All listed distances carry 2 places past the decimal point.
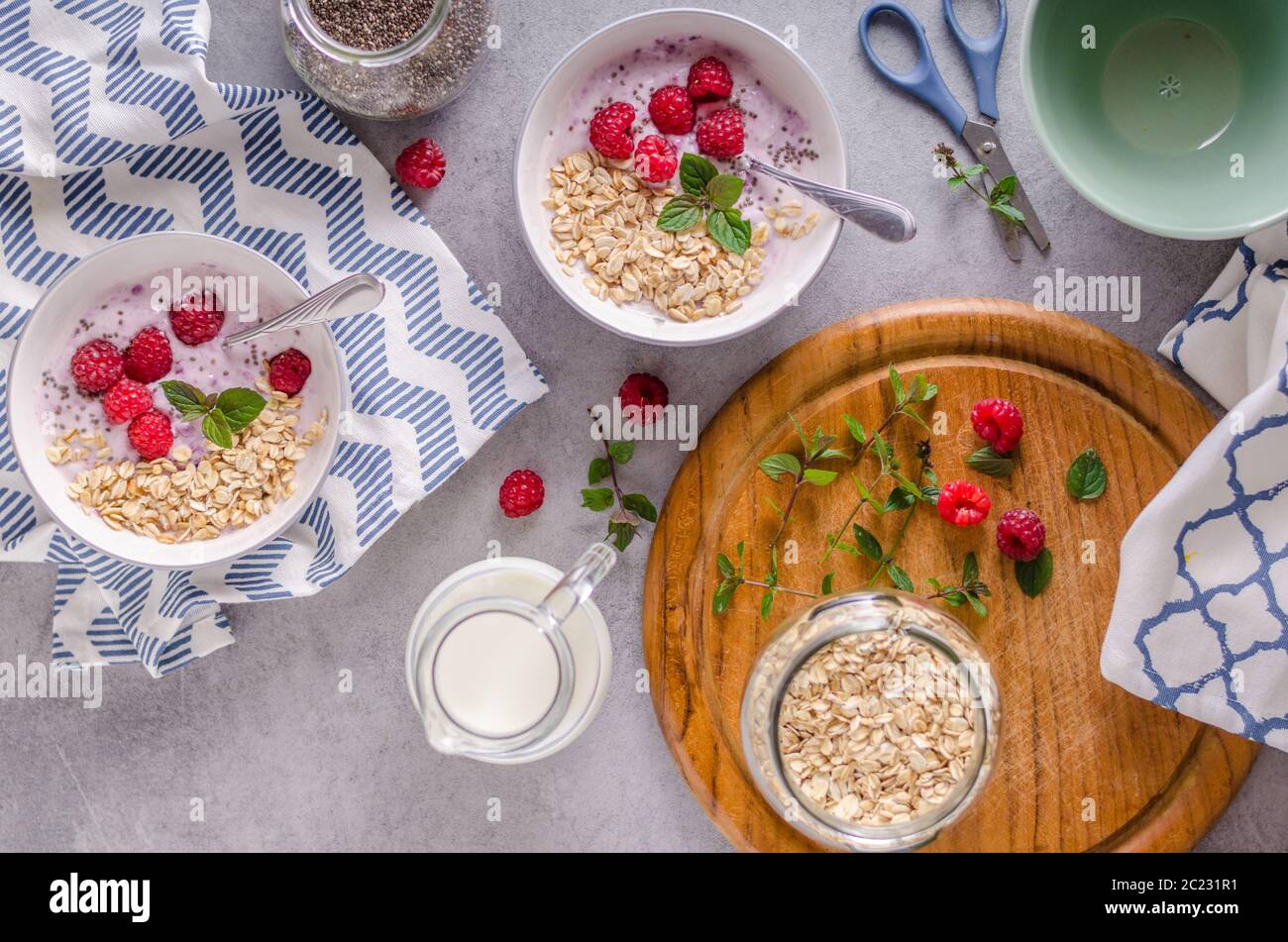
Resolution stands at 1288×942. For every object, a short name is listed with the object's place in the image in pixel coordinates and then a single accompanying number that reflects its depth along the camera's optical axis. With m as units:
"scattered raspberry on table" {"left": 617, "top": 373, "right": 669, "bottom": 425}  1.09
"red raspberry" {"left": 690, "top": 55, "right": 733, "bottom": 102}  1.06
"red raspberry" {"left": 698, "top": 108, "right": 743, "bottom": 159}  1.05
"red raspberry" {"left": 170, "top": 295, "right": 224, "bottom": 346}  1.04
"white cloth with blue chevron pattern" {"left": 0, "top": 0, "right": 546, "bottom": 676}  1.07
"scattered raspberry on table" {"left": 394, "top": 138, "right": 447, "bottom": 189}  1.08
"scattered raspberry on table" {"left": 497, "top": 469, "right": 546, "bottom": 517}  1.09
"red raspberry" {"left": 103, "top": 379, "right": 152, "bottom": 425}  1.03
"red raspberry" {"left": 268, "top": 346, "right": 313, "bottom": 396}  1.04
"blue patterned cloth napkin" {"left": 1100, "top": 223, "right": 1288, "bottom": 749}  1.01
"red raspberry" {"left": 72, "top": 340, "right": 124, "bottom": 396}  1.02
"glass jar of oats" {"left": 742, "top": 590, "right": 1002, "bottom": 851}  0.97
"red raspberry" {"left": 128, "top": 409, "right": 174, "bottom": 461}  1.03
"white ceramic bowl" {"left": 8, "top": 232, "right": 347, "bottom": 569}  1.01
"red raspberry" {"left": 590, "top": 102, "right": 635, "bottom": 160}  1.04
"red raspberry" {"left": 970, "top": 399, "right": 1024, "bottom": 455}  1.04
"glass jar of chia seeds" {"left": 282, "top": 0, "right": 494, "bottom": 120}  1.01
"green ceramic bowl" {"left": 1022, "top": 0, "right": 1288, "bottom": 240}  1.02
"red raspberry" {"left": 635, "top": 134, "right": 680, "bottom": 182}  1.03
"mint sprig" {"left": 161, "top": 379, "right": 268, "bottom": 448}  1.02
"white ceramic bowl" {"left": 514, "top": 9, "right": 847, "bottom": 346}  1.03
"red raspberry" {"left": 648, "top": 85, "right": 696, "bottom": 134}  1.05
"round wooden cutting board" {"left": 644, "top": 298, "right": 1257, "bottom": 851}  1.07
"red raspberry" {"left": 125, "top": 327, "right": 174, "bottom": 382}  1.03
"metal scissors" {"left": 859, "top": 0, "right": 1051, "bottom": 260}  1.09
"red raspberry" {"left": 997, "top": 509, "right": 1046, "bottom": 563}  1.04
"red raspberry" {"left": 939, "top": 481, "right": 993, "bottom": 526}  1.04
